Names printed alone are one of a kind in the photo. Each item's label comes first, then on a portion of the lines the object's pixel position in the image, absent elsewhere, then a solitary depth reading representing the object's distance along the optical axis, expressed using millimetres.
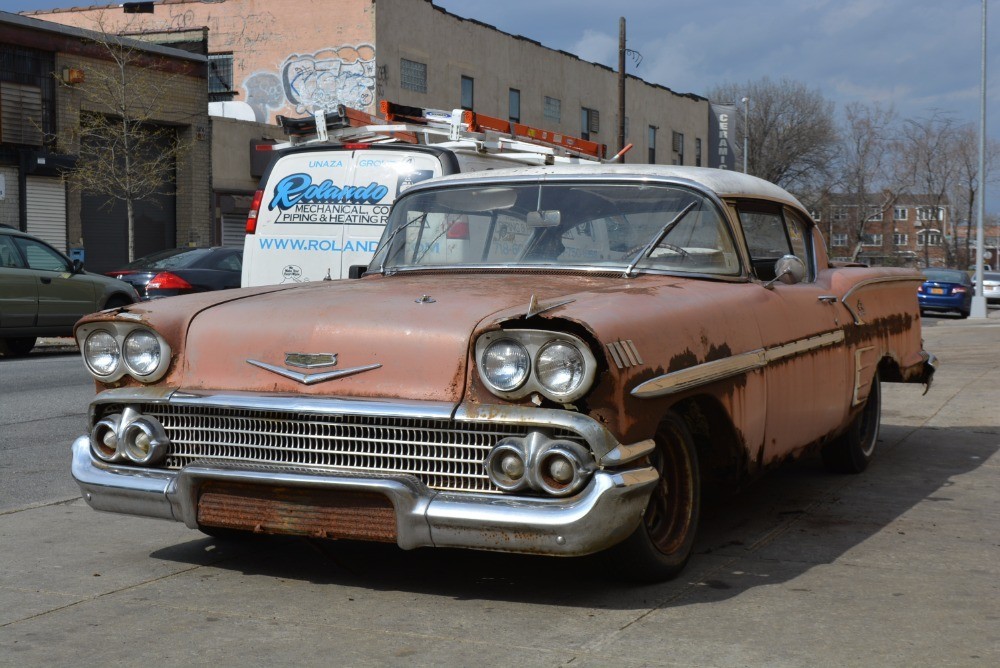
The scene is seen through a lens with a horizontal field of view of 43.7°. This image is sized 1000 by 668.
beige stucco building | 34312
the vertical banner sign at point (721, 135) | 57094
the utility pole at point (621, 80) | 32781
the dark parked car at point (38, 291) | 15297
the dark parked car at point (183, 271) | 16891
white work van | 10531
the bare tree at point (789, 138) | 61969
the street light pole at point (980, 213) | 33688
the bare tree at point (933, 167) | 63562
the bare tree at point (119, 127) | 26797
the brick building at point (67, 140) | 26062
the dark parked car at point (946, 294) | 31984
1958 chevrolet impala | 3973
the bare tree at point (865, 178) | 61125
